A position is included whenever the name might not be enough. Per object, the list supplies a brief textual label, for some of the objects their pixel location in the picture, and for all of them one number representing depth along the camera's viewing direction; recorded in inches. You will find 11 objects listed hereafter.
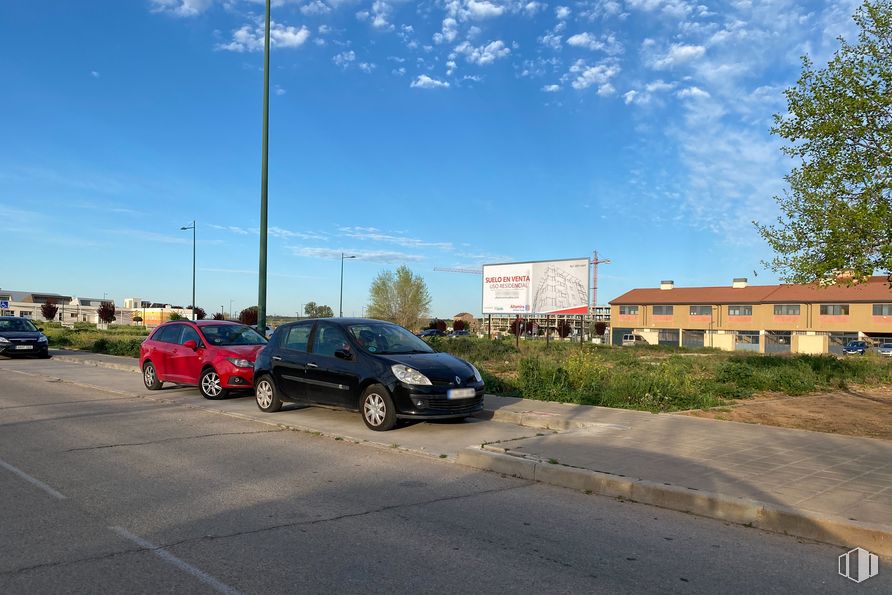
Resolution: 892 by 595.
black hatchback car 355.6
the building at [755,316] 2539.4
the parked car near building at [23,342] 947.3
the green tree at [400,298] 2672.2
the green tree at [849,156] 430.3
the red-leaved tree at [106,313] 2358.5
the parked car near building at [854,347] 2209.5
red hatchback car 492.4
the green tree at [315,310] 2864.2
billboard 952.9
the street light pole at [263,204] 625.9
